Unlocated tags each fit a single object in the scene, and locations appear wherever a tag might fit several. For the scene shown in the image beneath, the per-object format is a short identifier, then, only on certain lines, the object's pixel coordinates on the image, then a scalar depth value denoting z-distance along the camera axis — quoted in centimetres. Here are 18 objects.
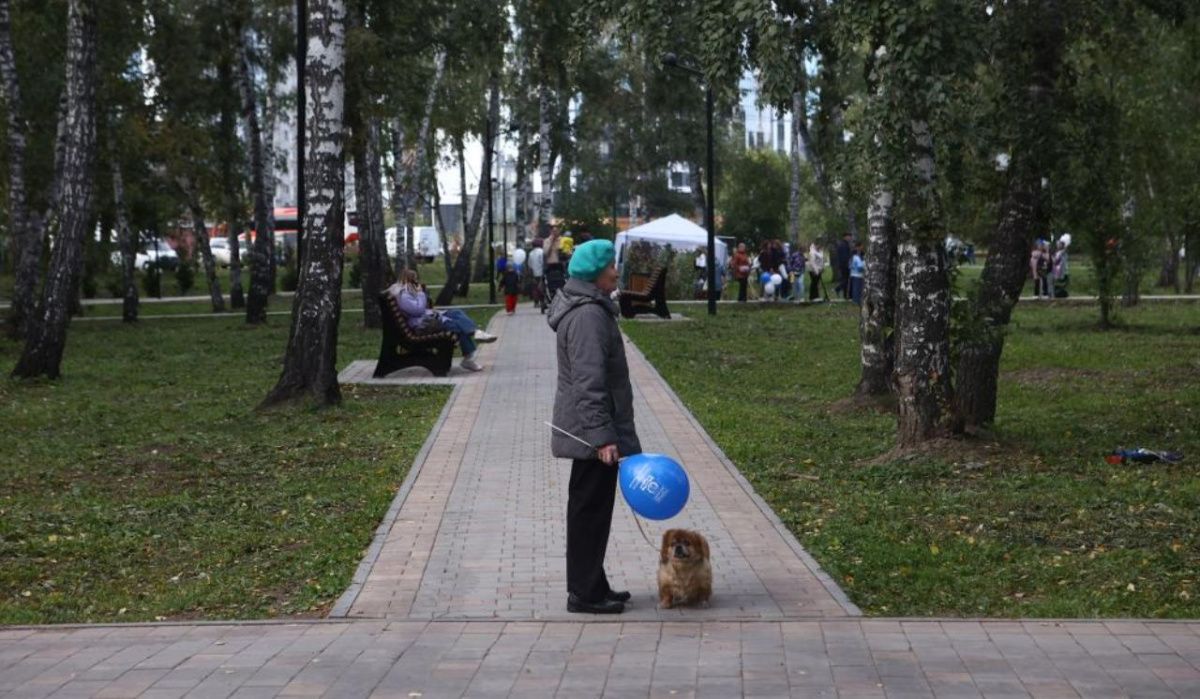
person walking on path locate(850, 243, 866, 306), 3722
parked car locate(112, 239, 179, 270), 5184
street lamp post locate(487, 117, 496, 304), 4138
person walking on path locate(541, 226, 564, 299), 2969
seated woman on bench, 1980
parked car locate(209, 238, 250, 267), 7416
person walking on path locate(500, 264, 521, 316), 3362
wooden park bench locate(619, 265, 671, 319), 3123
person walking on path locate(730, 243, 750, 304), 3903
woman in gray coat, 741
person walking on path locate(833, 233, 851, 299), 4041
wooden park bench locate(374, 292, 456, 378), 1998
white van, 8672
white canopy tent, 4553
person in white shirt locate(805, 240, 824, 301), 3991
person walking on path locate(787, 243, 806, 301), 4056
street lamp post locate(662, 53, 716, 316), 3347
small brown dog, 749
